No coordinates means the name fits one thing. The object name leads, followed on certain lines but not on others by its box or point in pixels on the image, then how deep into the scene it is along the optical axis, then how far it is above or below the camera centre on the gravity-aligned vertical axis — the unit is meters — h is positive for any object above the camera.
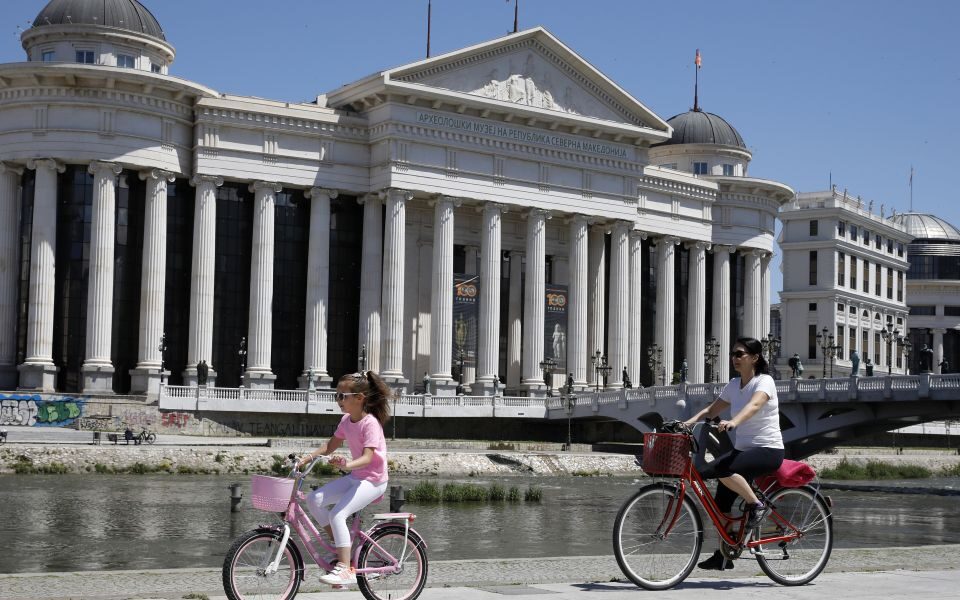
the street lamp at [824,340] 123.68 +3.69
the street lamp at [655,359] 100.21 +1.35
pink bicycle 14.05 -1.94
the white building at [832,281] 131.50 +9.85
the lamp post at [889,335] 98.81 +3.65
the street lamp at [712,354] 103.12 +1.86
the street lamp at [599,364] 92.56 +0.85
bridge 65.00 -1.61
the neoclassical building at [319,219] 78.56 +9.75
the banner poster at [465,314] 88.94 +3.97
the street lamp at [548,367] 91.19 +0.56
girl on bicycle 14.47 -0.97
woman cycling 16.33 -0.79
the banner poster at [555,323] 93.12 +3.61
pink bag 16.75 -1.20
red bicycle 15.80 -1.79
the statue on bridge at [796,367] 81.19 +0.75
